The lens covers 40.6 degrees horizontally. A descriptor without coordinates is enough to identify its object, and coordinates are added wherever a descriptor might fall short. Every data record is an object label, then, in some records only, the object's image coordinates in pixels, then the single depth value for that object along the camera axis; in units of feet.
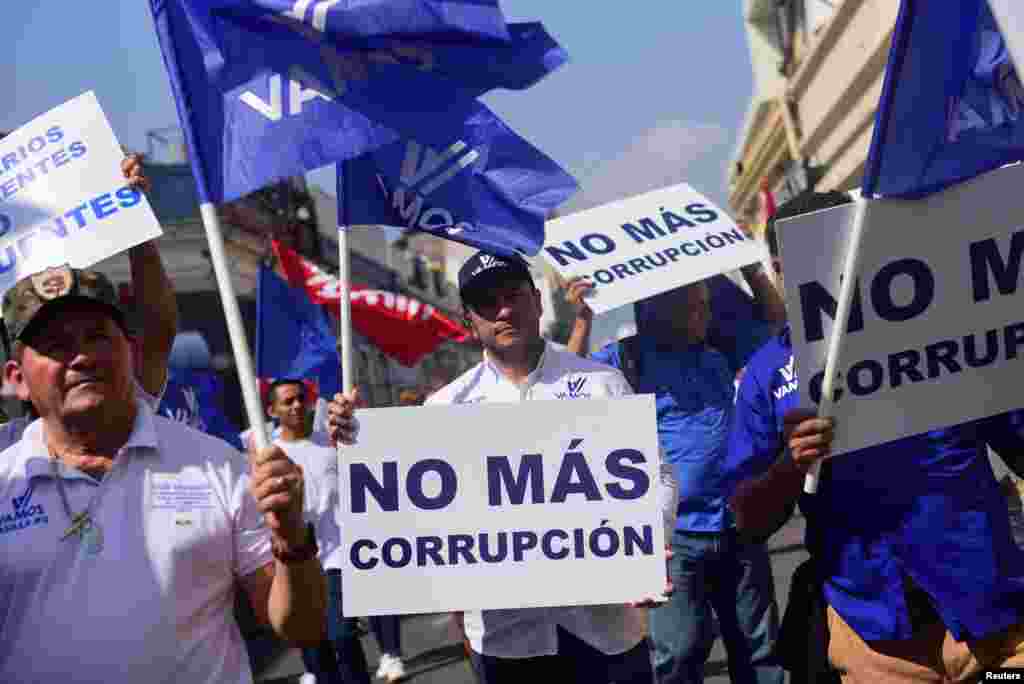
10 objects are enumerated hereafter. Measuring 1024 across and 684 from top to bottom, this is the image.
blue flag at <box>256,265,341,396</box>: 27.22
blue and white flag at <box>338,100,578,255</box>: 15.35
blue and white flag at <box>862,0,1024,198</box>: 10.18
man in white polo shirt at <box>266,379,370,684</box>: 23.21
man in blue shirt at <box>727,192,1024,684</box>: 11.15
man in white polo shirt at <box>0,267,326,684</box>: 9.55
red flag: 35.96
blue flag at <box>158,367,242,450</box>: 23.45
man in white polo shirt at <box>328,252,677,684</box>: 13.61
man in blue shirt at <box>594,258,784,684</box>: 18.12
